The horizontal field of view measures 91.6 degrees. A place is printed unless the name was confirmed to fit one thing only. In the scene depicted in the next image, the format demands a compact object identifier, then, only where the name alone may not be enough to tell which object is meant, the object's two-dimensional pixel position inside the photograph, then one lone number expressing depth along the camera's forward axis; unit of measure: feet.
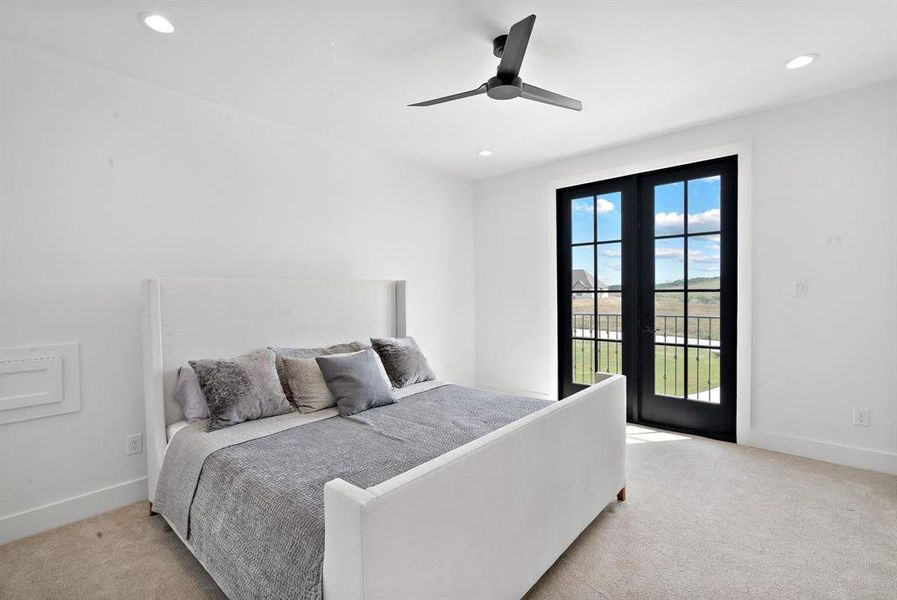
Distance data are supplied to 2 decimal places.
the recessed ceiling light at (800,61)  8.07
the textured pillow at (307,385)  8.63
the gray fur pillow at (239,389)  7.60
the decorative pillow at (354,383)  8.51
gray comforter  4.56
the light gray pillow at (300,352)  9.06
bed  3.88
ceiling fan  6.15
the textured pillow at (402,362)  10.52
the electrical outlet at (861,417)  9.57
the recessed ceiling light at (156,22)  6.64
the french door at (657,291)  11.64
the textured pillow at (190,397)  7.98
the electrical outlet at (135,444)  8.63
